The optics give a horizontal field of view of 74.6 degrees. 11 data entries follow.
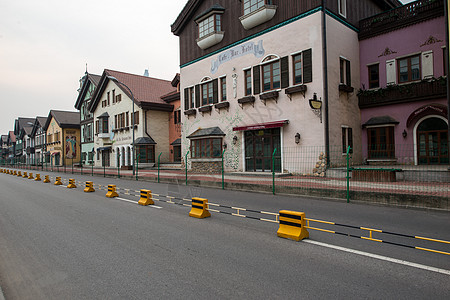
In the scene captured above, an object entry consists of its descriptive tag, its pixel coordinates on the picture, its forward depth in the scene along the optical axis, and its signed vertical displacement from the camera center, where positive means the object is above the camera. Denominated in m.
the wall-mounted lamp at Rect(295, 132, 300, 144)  16.38 +0.91
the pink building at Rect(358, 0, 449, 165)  15.48 +3.79
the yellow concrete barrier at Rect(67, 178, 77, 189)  16.01 -1.42
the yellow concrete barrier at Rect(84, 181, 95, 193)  13.75 -1.38
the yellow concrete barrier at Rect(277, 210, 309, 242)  5.55 -1.39
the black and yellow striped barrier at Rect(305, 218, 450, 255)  4.75 -1.57
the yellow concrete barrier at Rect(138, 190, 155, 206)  9.67 -1.36
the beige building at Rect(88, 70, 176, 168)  30.81 +4.36
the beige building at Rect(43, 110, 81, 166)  48.69 +4.33
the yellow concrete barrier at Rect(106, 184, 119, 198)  11.80 -1.38
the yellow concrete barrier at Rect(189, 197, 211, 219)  7.57 -1.38
